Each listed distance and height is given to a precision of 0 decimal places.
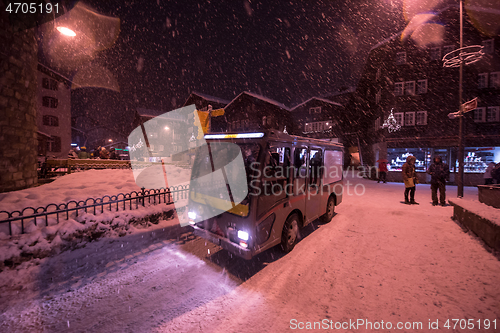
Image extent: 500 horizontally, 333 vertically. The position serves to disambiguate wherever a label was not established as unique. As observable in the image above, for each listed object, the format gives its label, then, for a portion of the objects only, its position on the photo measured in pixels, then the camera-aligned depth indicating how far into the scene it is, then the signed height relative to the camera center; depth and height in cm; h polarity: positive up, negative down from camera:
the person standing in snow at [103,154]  1983 +58
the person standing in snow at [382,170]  1865 -91
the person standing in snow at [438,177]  906 -74
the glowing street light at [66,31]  672 +424
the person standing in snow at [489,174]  1282 -88
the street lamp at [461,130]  959 +144
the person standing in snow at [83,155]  2509 +63
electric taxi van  399 -63
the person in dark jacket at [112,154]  2188 +64
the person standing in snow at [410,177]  925 -78
